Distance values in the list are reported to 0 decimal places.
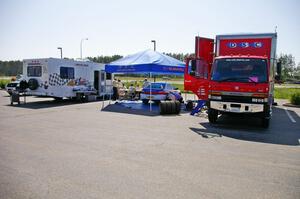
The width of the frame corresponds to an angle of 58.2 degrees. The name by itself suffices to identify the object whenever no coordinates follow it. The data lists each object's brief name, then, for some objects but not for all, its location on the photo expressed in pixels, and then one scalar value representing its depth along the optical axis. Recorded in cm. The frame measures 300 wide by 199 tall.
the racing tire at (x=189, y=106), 1629
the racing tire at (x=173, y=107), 1398
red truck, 981
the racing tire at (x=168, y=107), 1385
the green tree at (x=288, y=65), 8186
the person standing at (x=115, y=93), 2300
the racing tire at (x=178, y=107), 1417
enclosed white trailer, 1814
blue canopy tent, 1556
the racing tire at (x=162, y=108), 1384
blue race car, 1747
